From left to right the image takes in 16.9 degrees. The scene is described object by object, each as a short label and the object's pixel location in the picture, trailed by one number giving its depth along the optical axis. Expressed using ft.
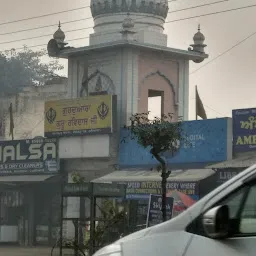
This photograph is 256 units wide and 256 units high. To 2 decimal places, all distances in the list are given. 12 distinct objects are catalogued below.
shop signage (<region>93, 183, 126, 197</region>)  64.54
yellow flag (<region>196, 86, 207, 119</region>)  108.06
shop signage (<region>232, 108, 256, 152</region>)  84.94
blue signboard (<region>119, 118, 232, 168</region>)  87.71
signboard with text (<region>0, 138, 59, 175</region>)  111.55
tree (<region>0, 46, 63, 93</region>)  224.33
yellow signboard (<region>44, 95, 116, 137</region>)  102.94
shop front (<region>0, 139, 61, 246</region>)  112.37
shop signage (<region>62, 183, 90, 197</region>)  64.28
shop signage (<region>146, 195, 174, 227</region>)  60.39
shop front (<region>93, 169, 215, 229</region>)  82.11
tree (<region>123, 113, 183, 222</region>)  70.18
